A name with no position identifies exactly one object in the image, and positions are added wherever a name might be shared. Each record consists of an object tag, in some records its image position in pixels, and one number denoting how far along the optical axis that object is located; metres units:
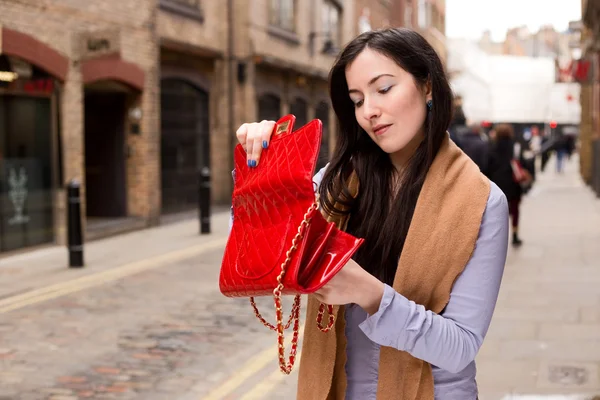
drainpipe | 20.25
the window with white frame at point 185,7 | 16.80
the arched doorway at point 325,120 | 28.17
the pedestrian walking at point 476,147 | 10.37
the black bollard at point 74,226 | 10.58
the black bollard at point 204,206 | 14.38
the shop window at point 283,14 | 23.02
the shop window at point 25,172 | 12.05
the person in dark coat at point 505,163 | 11.48
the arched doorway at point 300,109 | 25.77
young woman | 1.68
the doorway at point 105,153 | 15.70
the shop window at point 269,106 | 22.52
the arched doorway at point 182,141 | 17.86
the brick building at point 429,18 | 38.59
